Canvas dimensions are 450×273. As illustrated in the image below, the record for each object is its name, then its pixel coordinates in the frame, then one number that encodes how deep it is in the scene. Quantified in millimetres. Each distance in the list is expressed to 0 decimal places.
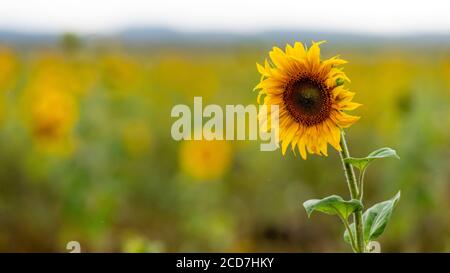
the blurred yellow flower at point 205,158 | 2996
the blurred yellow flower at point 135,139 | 3322
